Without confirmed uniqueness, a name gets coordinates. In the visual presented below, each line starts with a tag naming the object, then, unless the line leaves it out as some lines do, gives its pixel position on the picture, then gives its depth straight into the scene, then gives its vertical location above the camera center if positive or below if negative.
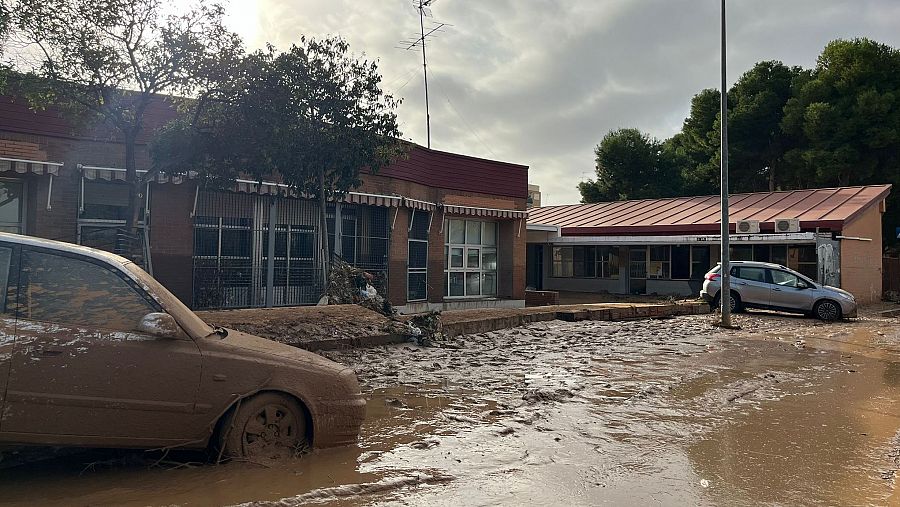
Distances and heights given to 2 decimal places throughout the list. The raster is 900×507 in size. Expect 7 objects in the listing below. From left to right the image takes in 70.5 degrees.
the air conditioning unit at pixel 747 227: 23.23 +1.92
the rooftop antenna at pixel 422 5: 24.91 +10.54
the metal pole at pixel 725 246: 15.47 +0.80
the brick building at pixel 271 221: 11.95 +1.22
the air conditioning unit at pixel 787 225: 22.42 +1.93
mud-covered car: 3.93 -0.64
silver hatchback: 17.98 -0.40
